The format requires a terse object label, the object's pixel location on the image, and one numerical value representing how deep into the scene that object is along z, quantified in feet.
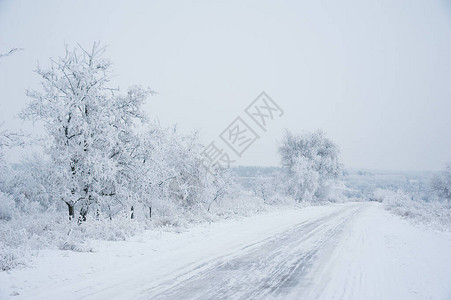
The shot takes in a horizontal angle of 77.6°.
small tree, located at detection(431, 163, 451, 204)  155.43
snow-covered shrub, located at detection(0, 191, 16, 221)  74.59
